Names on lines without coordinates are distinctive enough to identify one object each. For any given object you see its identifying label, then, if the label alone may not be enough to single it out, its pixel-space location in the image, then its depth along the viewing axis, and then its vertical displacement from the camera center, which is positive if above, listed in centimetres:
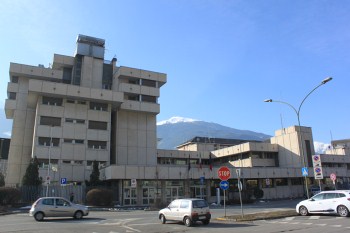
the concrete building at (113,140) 4891 +972
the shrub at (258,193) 5238 +29
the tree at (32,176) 4362 +292
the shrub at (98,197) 3966 +8
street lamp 2369 +791
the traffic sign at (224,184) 2222 +75
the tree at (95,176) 4644 +299
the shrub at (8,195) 3800 +41
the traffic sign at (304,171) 2608 +178
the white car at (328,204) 1949 -61
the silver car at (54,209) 2236 -71
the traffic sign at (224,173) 2200 +145
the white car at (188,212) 1800 -84
